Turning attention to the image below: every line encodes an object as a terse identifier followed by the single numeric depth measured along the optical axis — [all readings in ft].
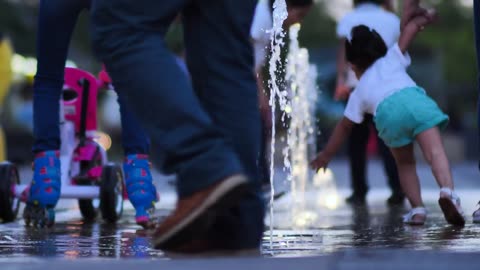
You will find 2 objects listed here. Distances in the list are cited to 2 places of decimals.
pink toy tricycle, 42.19
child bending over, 41.21
